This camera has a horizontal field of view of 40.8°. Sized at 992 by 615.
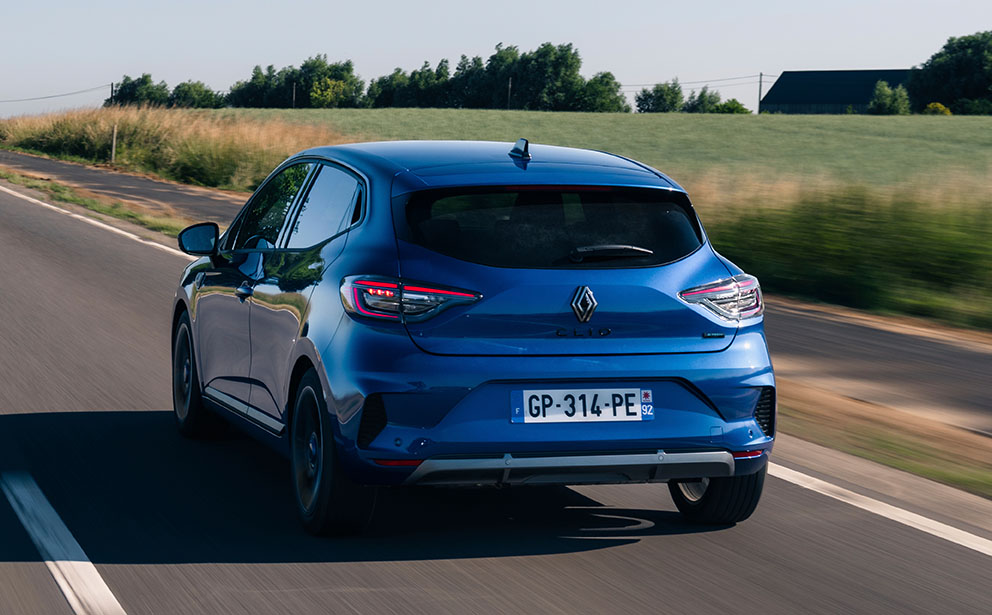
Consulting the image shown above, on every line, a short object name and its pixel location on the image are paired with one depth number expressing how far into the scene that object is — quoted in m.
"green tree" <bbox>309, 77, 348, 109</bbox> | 179.25
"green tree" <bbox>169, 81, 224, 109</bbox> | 193.62
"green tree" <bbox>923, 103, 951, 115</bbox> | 115.00
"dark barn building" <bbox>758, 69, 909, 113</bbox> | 174.38
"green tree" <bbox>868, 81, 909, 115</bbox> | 128.88
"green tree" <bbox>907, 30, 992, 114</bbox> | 127.31
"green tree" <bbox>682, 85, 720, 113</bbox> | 173.88
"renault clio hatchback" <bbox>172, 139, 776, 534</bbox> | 4.79
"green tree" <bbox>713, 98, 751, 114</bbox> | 145.38
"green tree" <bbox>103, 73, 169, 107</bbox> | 197.40
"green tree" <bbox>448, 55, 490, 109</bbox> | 163.88
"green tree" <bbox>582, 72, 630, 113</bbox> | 155.25
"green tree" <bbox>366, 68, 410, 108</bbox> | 171.12
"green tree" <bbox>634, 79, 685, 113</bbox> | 168.38
